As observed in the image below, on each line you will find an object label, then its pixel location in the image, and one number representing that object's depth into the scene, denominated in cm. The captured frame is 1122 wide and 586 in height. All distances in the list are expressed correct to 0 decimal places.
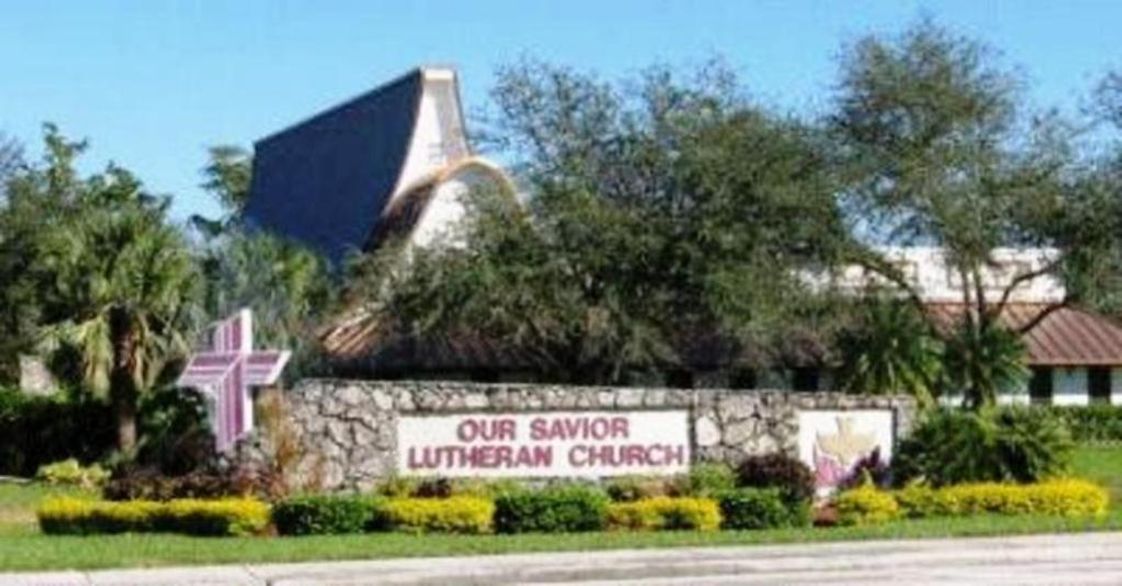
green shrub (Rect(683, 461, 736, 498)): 2608
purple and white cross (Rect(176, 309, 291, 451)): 2603
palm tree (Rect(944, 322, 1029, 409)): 4691
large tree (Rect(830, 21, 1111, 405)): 4762
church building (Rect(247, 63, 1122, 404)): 4900
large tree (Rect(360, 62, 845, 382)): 4216
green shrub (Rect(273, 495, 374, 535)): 2331
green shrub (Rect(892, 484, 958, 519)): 2592
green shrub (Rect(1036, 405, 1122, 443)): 5116
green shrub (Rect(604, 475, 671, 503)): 2586
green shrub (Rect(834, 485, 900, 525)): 2506
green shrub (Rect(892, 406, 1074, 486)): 2730
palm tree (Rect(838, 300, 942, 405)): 4062
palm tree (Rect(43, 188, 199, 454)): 3841
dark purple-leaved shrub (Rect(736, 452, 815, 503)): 2578
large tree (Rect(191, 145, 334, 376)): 4262
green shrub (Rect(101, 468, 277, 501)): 2494
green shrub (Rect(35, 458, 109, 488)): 3722
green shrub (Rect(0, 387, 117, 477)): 4147
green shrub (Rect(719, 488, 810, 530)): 2431
